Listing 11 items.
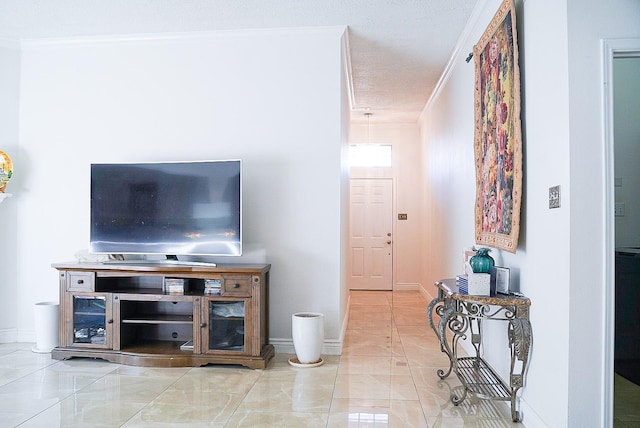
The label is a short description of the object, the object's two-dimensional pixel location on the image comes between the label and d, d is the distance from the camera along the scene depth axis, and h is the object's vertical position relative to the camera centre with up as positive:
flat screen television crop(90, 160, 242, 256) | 3.85 +0.09
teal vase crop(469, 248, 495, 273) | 2.92 -0.27
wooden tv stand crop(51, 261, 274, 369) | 3.69 -0.75
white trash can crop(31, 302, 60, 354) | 4.05 -0.89
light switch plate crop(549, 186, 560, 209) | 2.27 +0.11
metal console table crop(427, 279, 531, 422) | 2.65 -0.69
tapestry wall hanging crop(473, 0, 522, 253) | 2.76 +0.55
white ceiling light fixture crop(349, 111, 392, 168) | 7.98 +1.08
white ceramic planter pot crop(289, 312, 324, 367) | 3.72 -0.92
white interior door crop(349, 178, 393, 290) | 7.95 -0.26
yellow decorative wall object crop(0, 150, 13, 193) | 4.25 +0.45
